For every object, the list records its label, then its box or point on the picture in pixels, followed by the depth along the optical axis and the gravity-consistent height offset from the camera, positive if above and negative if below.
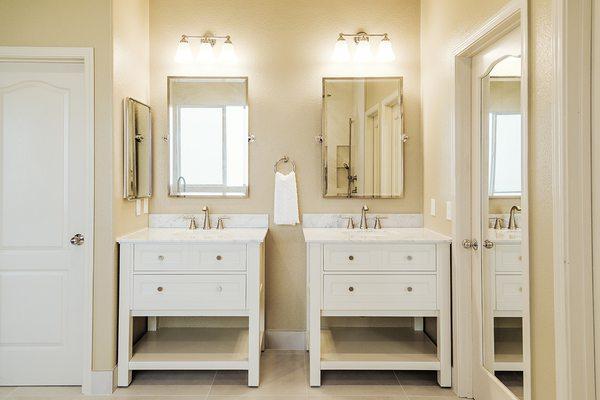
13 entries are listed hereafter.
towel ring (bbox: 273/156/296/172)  3.33 +0.30
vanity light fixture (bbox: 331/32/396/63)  3.26 +1.12
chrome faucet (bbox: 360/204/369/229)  3.28 -0.14
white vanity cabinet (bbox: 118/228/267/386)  2.64 -0.50
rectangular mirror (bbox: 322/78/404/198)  3.29 +0.47
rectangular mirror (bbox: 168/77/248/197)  3.29 +0.48
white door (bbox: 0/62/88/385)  2.66 -0.13
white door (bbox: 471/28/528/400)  2.09 +0.00
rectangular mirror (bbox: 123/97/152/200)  2.82 +0.34
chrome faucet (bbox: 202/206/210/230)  3.28 -0.14
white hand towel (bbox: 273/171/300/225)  3.24 -0.01
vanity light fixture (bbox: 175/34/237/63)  3.24 +1.11
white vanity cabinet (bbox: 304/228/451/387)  2.65 -0.51
